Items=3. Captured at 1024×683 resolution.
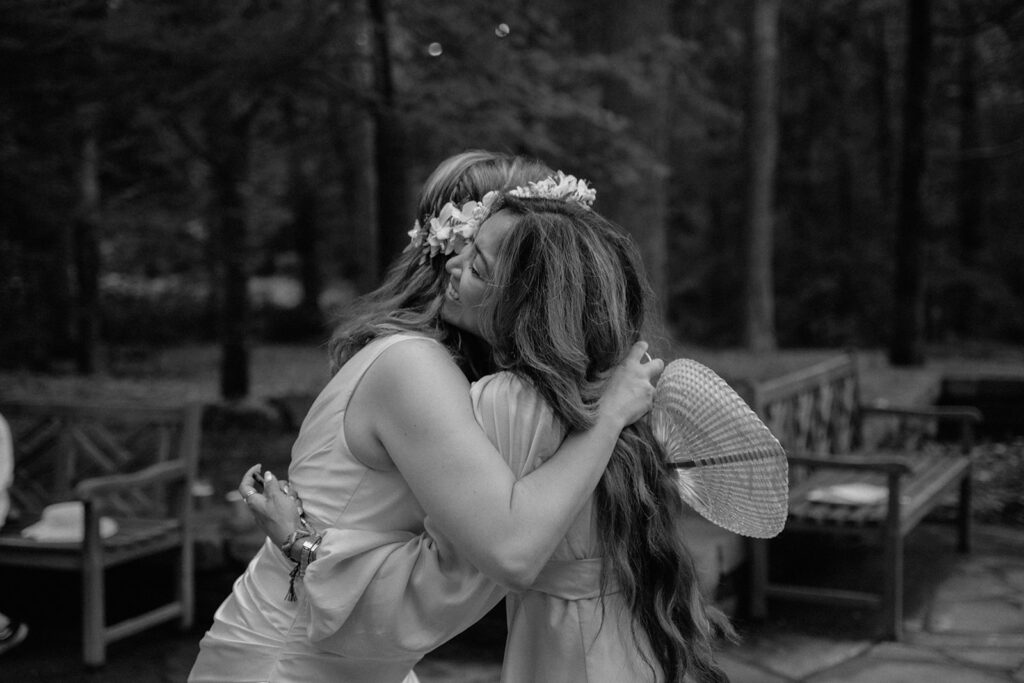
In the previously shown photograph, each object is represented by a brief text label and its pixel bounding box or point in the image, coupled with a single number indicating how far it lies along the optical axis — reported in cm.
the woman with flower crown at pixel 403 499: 175
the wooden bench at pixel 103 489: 457
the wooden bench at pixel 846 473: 511
